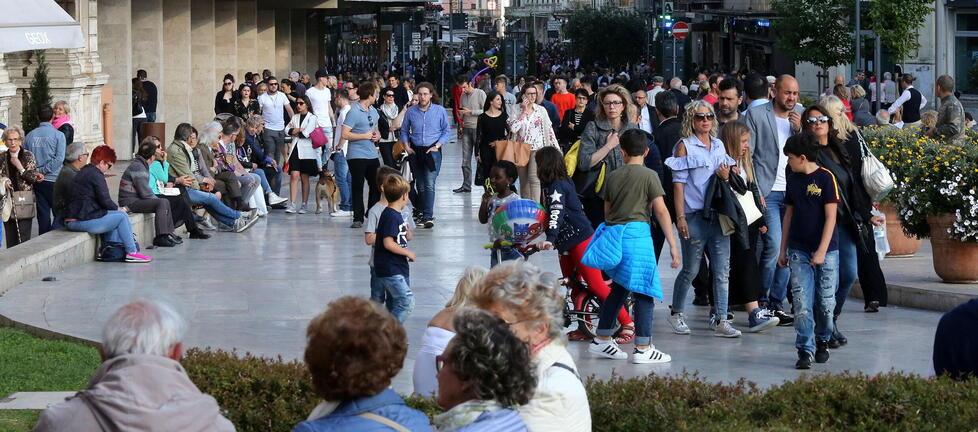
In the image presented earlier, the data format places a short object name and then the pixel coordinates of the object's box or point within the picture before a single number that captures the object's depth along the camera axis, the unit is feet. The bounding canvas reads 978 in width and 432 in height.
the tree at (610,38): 274.16
